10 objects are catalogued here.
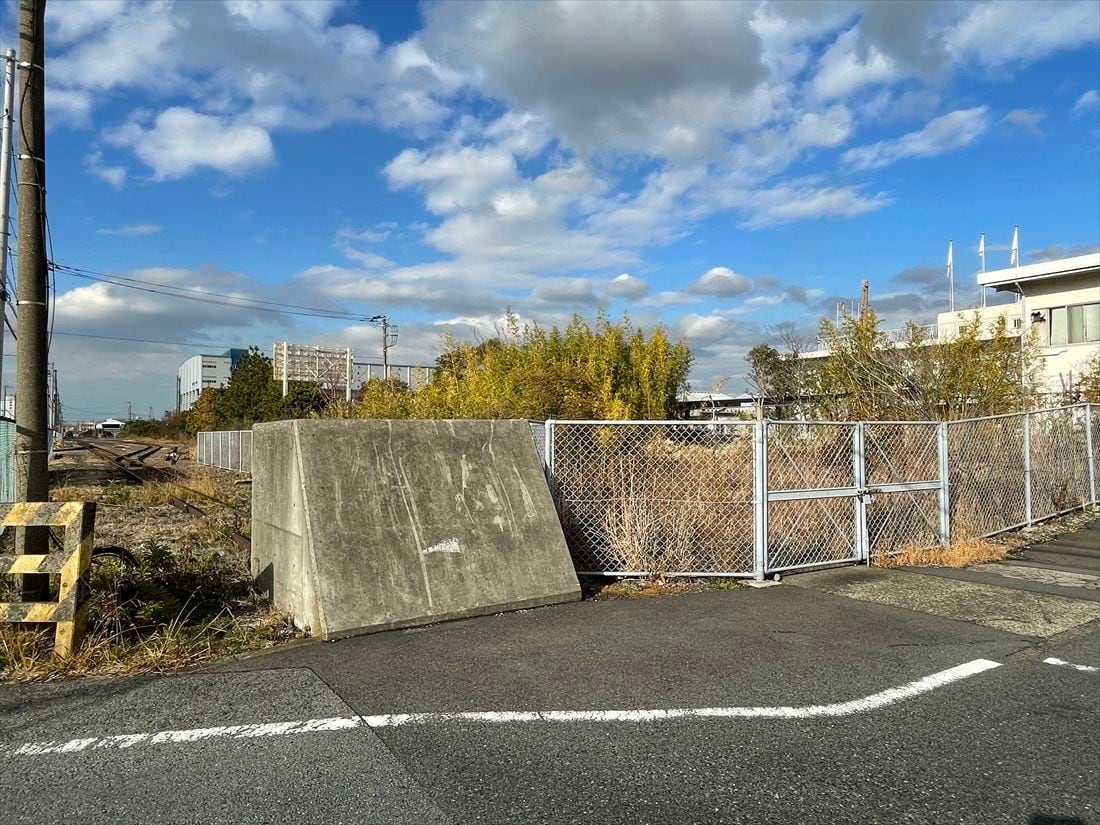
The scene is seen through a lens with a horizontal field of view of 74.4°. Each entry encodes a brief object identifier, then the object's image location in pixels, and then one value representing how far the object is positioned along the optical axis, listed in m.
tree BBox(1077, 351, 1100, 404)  18.05
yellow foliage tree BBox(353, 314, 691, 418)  11.43
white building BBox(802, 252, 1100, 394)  26.08
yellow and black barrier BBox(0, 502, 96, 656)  4.72
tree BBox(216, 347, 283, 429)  44.88
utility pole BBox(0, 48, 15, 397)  6.83
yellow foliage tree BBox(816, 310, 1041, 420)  13.21
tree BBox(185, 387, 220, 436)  61.19
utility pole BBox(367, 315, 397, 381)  54.88
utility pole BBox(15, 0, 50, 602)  5.34
